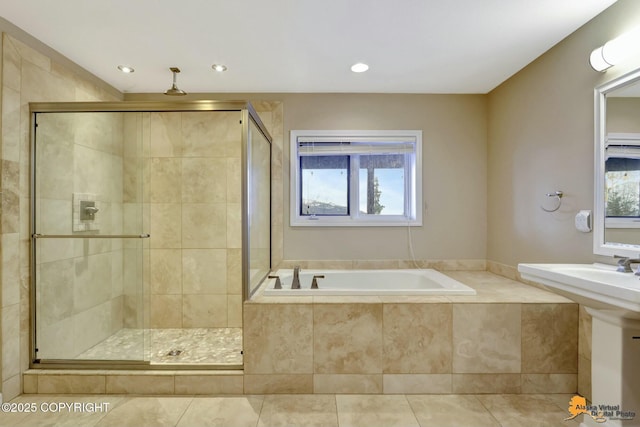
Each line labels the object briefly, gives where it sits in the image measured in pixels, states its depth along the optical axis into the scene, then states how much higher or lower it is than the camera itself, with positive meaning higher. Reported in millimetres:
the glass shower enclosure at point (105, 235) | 2047 -170
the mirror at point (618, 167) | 1651 +240
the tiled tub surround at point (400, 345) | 1957 -832
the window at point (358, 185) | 3066 +252
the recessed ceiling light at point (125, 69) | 2426 +1096
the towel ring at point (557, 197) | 2132 +96
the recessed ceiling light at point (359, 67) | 2421 +1110
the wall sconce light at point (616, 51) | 1612 +850
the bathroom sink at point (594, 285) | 1169 -316
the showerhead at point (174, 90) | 2512 +982
